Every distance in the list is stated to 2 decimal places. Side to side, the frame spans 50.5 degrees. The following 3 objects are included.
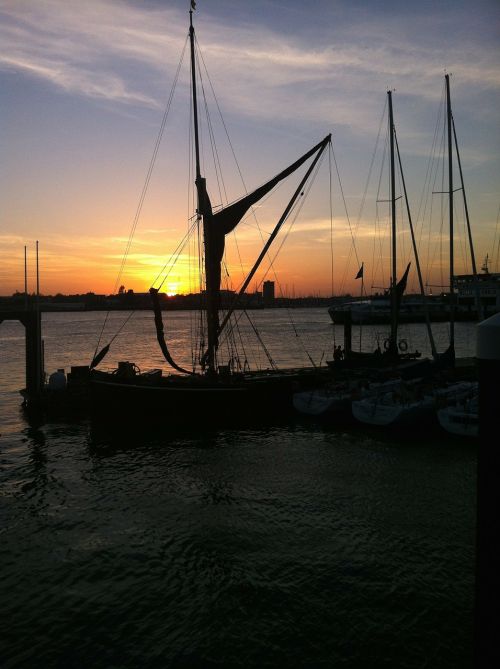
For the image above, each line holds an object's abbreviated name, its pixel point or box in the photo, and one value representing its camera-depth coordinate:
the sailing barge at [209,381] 28.34
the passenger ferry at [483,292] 137.12
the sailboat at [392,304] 36.62
